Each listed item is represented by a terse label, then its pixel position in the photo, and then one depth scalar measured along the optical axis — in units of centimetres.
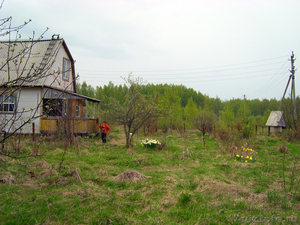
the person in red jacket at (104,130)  1360
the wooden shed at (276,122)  2131
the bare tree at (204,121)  1439
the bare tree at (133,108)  1152
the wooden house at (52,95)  1158
